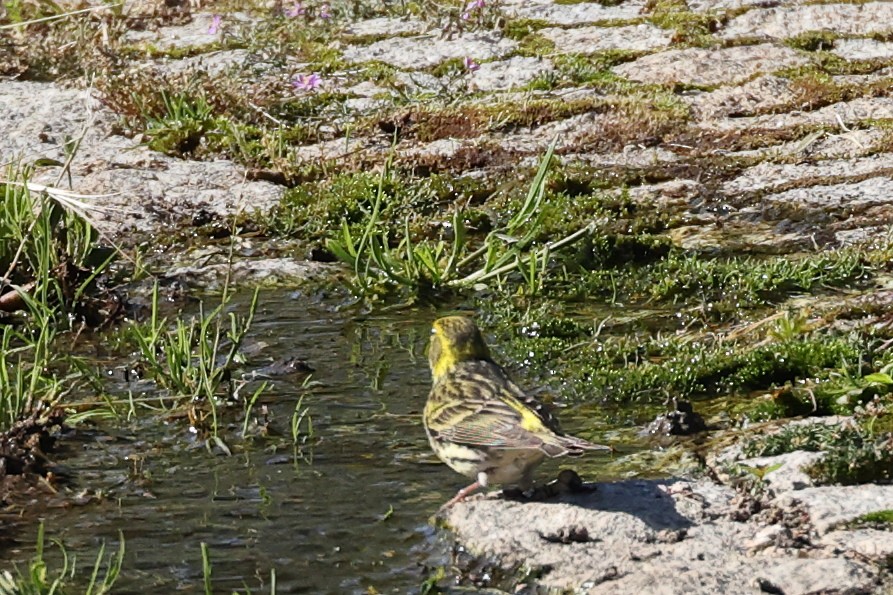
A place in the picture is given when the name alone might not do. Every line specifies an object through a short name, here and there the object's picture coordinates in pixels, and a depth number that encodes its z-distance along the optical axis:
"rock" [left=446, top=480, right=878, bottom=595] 4.32
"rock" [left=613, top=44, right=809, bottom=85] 11.41
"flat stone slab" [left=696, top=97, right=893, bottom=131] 10.53
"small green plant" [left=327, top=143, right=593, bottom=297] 8.02
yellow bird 4.91
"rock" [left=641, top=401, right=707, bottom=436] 5.89
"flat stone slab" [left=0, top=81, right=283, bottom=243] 9.72
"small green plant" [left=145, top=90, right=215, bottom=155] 10.61
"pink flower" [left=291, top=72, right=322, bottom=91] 11.41
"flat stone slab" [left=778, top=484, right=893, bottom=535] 4.77
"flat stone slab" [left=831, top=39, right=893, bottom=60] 11.71
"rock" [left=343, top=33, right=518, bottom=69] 12.15
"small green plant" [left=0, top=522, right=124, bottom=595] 4.04
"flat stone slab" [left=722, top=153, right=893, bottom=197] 9.62
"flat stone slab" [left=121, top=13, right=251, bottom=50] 12.89
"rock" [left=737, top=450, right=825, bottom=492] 5.08
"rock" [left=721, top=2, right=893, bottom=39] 12.10
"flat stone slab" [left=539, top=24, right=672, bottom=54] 12.12
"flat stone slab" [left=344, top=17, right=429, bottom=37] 12.79
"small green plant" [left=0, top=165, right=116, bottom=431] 6.96
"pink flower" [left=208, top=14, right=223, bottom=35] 12.84
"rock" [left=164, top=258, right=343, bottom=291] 8.71
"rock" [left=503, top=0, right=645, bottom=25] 12.65
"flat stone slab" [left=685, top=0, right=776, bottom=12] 12.48
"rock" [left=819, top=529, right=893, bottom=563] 4.47
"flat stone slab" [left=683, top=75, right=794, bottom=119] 10.91
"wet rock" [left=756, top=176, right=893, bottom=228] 8.92
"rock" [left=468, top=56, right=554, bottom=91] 11.64
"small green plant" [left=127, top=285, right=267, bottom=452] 6.27
